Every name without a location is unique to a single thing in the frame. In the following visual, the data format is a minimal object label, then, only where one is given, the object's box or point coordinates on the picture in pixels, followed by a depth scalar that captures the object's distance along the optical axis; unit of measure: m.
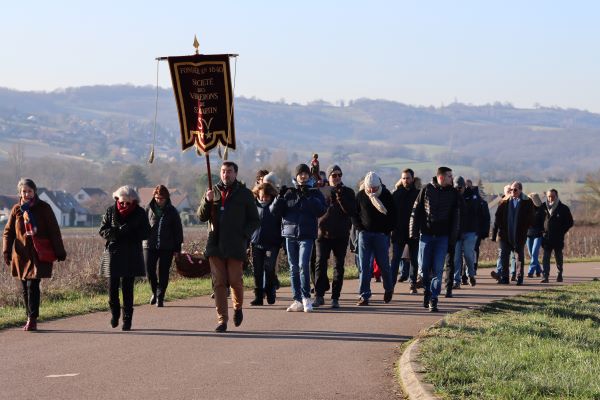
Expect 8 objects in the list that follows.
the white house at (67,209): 118.31
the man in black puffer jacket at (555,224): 24.53
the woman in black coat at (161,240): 17.20
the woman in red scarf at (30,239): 14.17
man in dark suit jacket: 22.25
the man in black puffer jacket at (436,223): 16.22
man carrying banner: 13.74
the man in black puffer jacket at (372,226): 16.86
